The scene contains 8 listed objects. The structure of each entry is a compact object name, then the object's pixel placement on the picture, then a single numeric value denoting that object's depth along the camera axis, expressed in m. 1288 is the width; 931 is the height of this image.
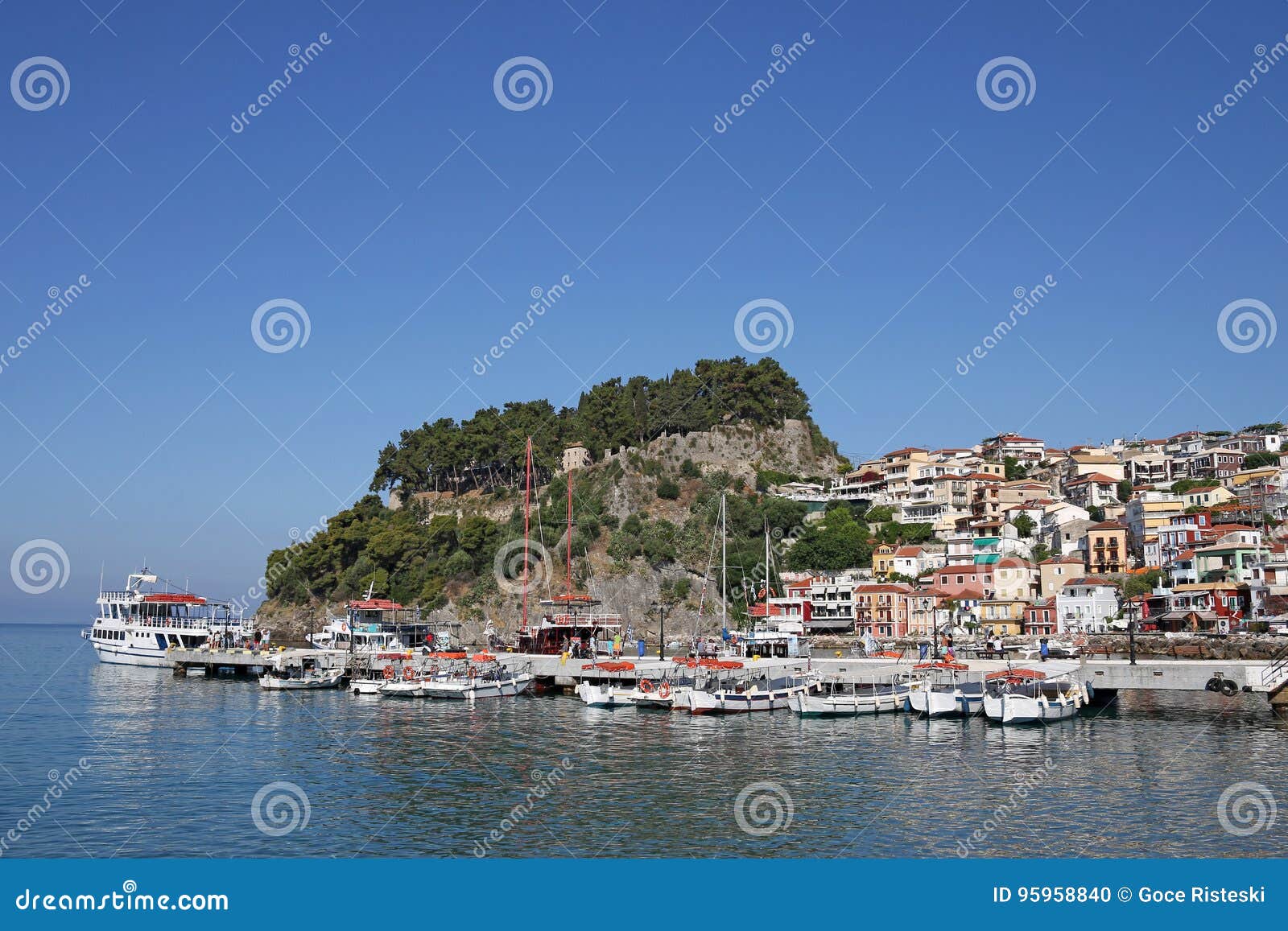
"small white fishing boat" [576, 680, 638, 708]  49.00
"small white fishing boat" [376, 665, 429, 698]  54.34
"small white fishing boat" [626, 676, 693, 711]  47.41
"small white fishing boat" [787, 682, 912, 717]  44.56
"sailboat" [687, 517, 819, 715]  46.38
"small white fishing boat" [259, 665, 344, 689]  60.53
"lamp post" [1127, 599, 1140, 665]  47.56
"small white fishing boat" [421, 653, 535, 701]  53.62
